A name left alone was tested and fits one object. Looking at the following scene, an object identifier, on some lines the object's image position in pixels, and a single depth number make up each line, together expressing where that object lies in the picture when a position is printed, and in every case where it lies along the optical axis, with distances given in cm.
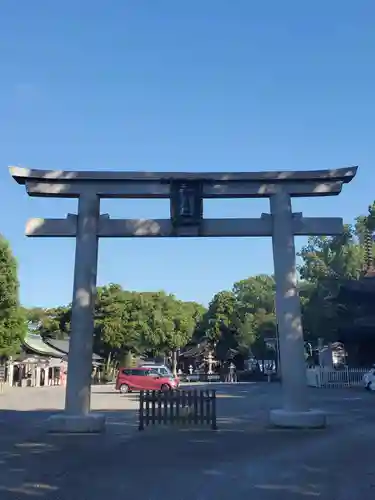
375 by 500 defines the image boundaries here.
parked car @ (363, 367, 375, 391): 3105
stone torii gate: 1334
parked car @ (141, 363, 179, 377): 3428
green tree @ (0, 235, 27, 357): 3341
